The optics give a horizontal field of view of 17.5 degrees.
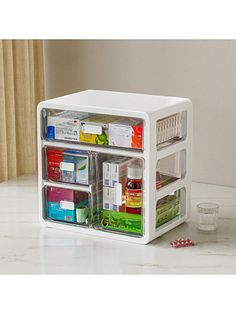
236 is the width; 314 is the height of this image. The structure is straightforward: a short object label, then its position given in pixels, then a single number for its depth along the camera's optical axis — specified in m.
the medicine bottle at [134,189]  2.02
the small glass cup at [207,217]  2.18
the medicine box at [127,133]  1.99
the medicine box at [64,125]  2.08
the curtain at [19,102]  2.67
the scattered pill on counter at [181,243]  2.05
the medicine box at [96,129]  2.04
